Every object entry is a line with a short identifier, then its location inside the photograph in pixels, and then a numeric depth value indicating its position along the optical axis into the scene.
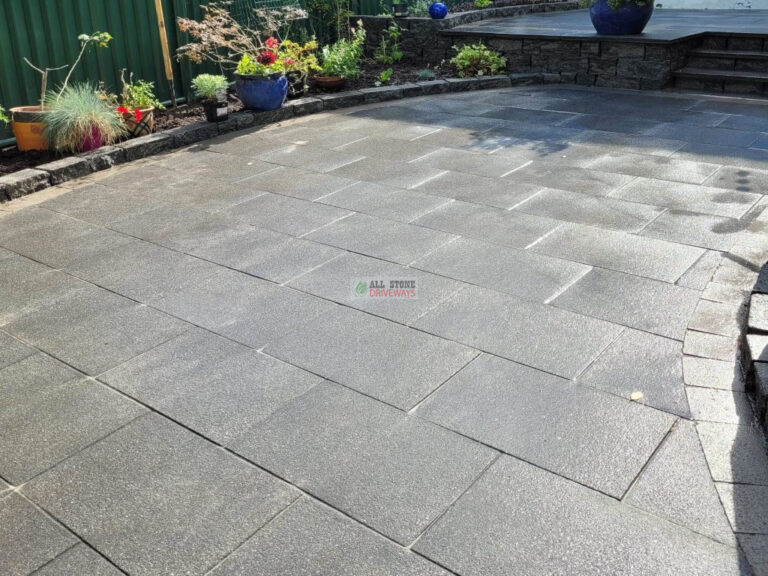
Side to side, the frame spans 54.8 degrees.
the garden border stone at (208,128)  6.24
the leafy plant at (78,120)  6.61
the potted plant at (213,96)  7.62
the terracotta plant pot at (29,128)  6.75
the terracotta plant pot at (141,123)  7.28
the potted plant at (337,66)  8.98
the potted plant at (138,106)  7.28
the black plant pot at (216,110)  7.63
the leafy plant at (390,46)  10.46
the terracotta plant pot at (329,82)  8.95
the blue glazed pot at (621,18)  9.15
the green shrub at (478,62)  9.77
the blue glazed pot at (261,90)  7.92
